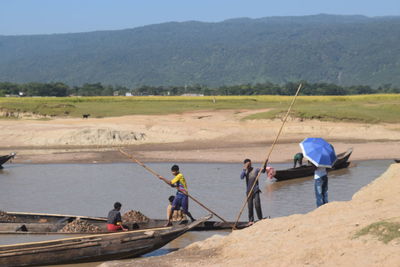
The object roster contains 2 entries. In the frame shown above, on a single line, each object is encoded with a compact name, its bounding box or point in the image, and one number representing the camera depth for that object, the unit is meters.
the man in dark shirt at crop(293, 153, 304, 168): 24.67
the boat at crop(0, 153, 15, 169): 28.75
